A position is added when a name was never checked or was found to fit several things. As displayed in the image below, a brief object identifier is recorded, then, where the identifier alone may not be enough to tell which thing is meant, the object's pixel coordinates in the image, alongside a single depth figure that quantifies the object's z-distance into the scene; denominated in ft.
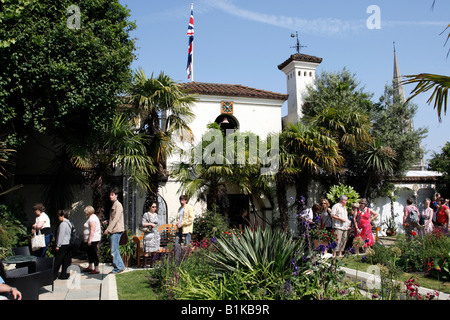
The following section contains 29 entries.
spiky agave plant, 17.46
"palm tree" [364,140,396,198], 51.85
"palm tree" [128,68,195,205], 38.17
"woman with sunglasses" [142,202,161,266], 29.30
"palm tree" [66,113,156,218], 35.14
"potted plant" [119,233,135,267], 32.53
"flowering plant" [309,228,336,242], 26.61
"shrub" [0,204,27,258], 29.97
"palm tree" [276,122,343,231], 45.47
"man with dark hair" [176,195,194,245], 31.63
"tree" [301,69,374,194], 48.47
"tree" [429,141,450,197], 58.75
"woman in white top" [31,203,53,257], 25.89
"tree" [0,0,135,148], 30.04
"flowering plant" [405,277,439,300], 14.73
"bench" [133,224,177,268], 31.78
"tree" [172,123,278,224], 43.29
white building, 43.50
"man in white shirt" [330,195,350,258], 31.24
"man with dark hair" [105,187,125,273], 28.04
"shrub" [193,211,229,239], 39.60
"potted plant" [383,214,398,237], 57.21
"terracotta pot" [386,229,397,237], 57.06
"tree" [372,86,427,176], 55.98
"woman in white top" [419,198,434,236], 34.88
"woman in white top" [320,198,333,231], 32.73
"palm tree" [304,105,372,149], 48.03
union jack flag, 58.08
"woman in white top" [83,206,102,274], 27.93
